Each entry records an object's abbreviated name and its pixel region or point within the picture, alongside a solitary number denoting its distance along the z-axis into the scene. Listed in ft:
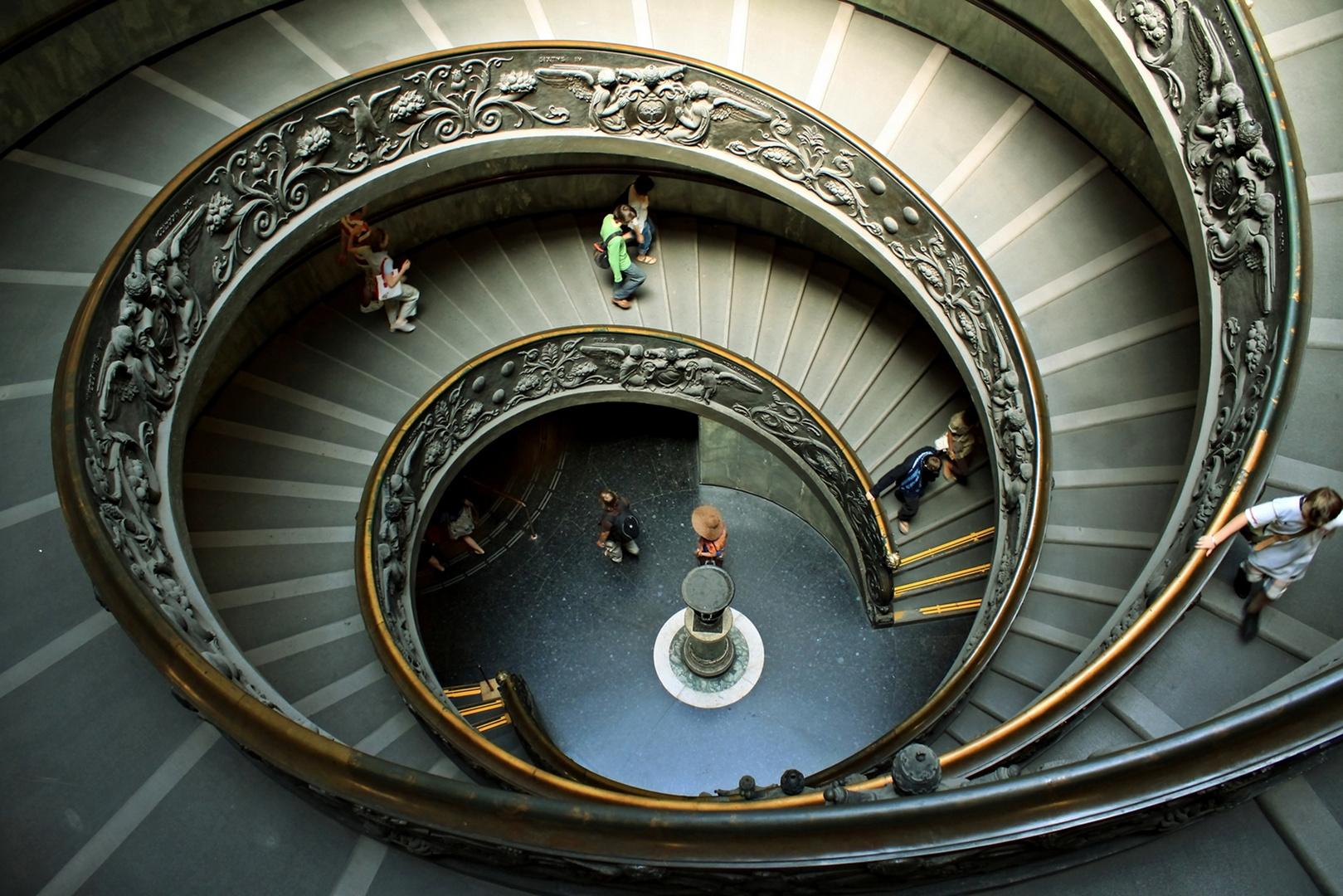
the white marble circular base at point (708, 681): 35.24
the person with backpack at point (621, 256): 34.30
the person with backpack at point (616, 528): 37.40
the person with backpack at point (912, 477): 31.07
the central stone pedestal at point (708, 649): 32.01
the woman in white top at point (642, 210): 34.55
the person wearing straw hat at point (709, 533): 34.35
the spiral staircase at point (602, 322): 12.97
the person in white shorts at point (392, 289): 32.04
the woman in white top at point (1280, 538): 14.21
